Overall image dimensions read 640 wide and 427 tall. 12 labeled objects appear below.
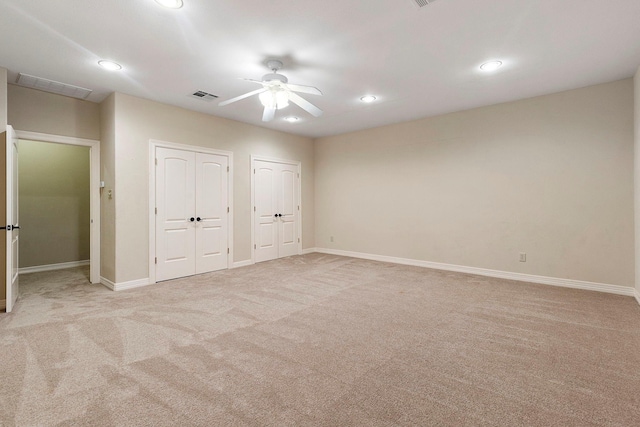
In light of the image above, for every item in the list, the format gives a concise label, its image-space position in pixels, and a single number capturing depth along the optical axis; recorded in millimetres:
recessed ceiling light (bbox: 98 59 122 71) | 3301
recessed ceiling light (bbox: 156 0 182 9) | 2281
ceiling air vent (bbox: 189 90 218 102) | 4232
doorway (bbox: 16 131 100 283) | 4590
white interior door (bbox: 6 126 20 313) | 3234
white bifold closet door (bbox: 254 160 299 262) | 6070
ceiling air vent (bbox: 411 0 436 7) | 2332
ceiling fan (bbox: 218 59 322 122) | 3230
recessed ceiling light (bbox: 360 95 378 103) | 4434
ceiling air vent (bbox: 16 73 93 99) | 3688
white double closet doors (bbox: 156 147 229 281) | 4648
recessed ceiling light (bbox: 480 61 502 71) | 3365
